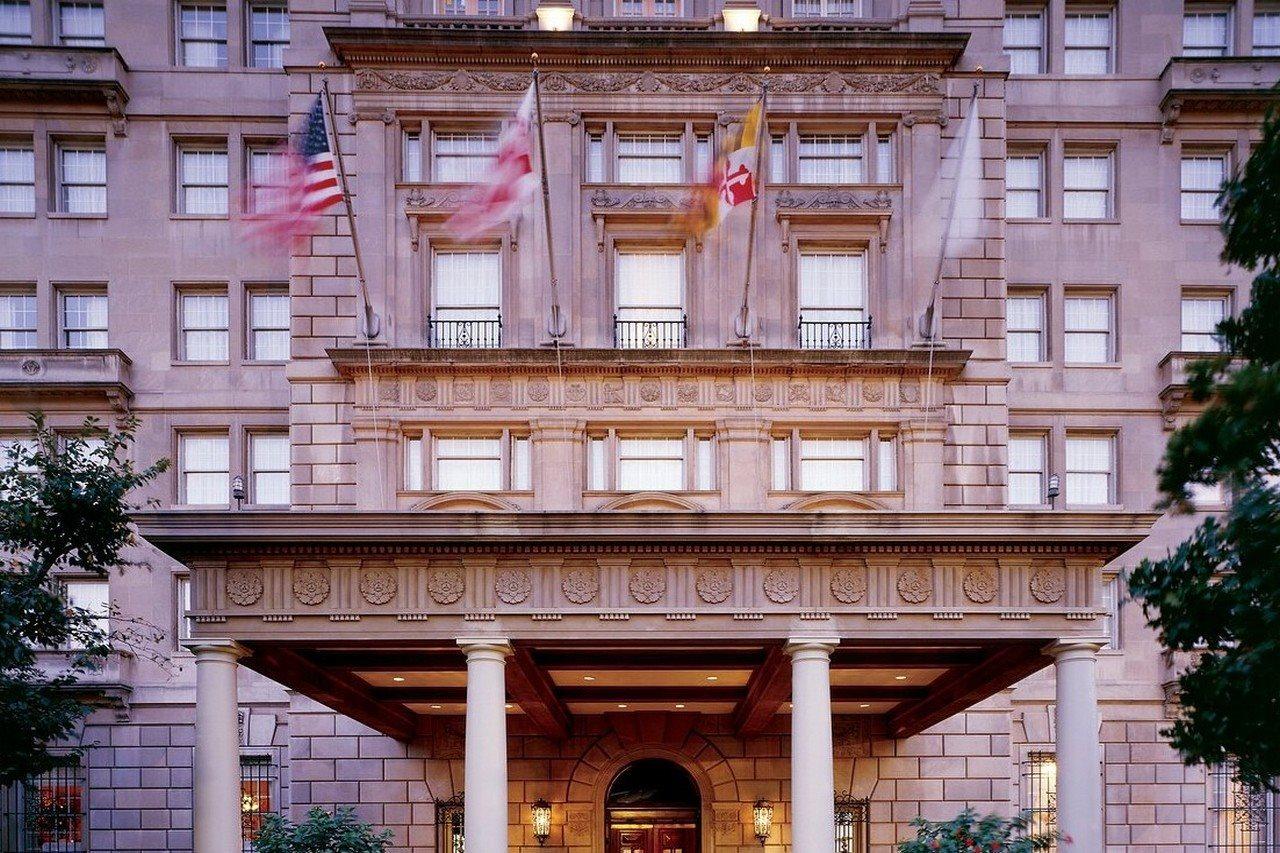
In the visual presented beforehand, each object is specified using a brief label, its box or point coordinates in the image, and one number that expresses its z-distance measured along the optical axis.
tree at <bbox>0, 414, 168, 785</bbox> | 16.66
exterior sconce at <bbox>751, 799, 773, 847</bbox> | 24.23
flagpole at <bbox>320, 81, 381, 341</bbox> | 22.34
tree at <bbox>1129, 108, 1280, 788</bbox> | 11.46
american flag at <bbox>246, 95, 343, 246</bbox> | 20.36
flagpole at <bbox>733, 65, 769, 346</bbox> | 22.75
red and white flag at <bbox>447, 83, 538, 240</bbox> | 20.23
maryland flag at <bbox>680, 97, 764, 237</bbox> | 21.05
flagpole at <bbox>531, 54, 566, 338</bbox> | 20.98
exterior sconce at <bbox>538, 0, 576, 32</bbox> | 25.31
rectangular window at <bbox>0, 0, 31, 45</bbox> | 27.12
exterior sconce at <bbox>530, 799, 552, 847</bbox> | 24.14
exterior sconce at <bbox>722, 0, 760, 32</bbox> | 25.25
